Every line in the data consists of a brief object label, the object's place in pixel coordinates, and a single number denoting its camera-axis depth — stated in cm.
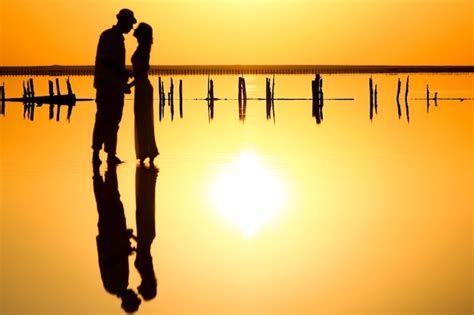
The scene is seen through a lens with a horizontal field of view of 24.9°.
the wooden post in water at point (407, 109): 3263
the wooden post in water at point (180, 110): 3697
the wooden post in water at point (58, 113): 3416
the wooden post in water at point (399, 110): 3459
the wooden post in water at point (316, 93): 4266
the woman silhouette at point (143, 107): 1574
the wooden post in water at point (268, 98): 4452
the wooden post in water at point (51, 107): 3534
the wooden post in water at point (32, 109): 3391
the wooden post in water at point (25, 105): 3847
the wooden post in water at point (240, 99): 4035
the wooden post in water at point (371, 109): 3478
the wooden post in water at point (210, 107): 3551
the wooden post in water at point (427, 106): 3927
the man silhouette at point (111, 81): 1566
